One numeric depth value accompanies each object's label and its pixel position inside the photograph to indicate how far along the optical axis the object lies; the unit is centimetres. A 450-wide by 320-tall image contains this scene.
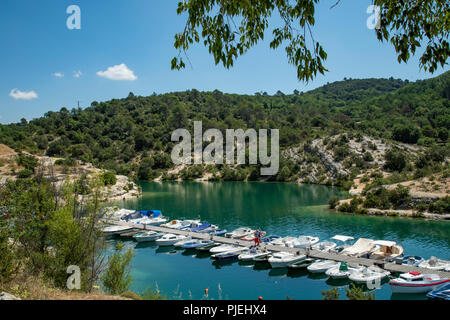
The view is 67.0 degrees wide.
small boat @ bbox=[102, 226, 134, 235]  3359
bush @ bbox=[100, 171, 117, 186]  5856
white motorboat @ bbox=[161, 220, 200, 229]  3559
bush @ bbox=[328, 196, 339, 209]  4491
